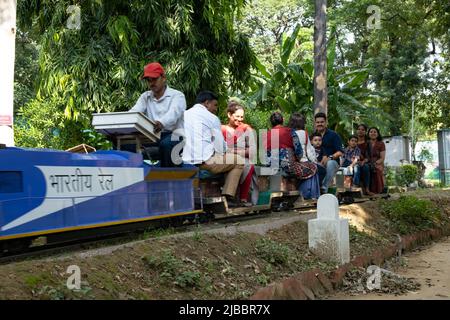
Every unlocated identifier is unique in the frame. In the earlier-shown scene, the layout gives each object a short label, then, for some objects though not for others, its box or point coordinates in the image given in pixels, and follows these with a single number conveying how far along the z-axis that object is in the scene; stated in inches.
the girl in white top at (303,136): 385.8
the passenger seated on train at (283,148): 384.5
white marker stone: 270.4
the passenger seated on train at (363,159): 512.4
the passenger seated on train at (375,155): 518.0
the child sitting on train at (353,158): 499.8
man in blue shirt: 428.8
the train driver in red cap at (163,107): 286.8
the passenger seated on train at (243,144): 338.3
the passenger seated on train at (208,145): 313.0
